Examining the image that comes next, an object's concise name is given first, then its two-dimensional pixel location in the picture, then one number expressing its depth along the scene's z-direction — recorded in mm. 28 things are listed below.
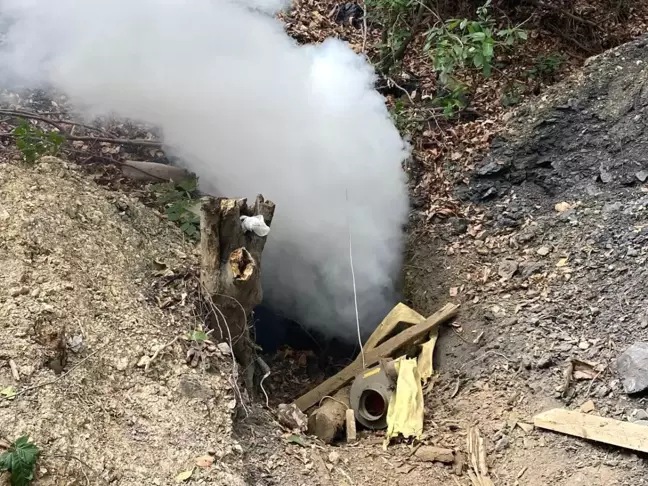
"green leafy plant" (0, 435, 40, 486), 2016
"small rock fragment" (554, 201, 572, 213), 3942
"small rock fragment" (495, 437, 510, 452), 2881
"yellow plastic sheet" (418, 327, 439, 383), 3619
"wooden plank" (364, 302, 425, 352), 3975
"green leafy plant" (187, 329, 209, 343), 3021
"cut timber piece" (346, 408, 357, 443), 3455
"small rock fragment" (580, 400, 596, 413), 2793
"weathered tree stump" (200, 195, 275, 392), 2887
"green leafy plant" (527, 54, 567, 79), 5129
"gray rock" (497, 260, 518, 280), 3758
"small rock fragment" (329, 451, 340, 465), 2923
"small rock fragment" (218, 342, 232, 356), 3072
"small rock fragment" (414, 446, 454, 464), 2951
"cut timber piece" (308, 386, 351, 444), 3449
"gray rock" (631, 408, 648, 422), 2633
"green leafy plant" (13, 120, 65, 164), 3381
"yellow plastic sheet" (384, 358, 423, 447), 3232
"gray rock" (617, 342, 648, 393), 2729
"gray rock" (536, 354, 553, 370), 3109
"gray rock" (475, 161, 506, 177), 4430
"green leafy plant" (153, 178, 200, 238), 3682
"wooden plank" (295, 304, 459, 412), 3770
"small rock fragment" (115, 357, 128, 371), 2703
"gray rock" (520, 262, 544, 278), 3672
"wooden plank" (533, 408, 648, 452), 2535
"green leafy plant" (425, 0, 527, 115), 4180
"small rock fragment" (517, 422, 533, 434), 2879
